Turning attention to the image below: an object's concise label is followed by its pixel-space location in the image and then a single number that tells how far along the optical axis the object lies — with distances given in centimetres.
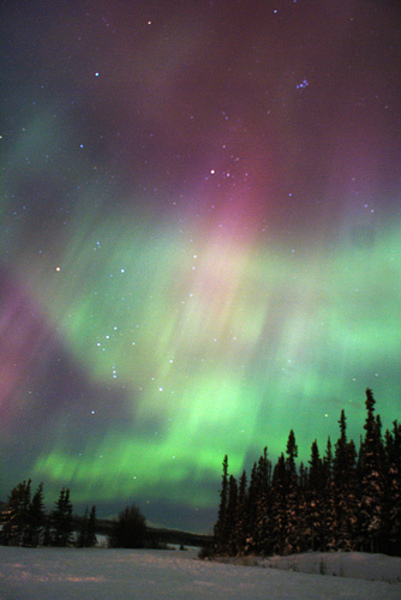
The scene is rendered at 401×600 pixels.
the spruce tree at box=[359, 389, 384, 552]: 4122
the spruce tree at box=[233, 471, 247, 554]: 6172
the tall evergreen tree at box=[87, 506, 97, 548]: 8394
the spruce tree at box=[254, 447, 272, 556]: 5391
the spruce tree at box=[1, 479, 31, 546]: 6538
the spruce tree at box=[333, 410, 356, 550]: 4556
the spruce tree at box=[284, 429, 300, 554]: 5069
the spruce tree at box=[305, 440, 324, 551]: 5188
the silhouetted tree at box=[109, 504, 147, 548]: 8625
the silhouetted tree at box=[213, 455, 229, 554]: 7350
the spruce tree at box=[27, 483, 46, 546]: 6921
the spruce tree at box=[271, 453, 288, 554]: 5231
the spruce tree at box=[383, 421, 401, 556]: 3916
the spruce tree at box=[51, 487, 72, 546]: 7288
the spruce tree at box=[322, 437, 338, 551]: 4833
